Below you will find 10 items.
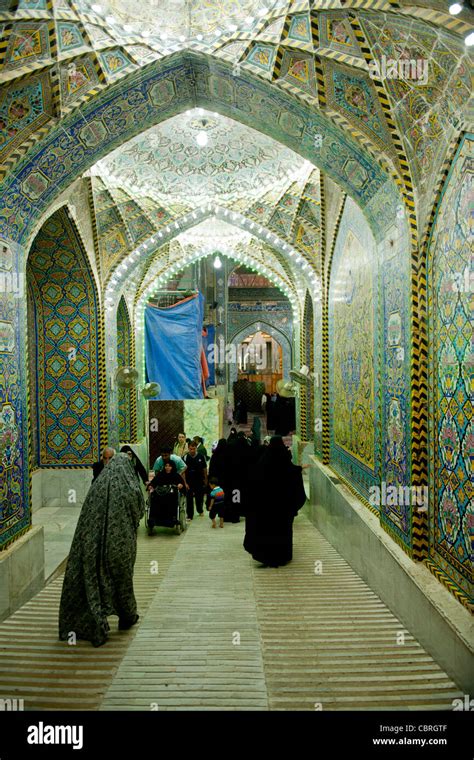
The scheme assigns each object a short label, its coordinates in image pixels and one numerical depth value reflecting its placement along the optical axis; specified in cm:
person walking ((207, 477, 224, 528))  695
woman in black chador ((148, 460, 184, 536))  647
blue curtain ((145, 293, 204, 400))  990
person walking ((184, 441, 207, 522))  730
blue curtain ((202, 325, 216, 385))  1623
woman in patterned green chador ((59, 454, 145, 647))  343
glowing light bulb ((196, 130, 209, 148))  673
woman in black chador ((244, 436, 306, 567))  509
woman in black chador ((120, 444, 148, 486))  400
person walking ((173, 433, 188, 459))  827
